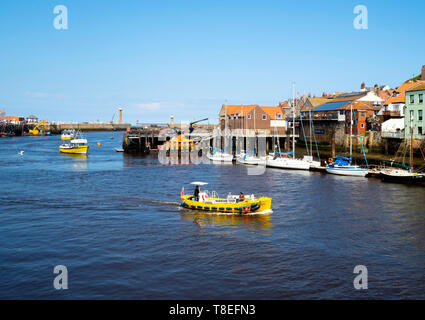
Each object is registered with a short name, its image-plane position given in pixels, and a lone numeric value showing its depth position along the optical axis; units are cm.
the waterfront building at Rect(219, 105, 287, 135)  11362
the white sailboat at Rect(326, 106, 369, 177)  6139
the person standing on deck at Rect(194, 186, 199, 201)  3932
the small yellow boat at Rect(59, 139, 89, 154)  10821
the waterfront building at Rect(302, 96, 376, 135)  8681
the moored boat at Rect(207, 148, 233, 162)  9075
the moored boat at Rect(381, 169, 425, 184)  5306
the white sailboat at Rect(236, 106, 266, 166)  8113
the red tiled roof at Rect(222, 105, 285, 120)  11594
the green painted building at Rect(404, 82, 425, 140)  6662
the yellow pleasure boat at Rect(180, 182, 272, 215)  3700
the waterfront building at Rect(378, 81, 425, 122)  8094
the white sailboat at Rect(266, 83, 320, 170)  7162
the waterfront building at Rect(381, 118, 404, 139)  6875
